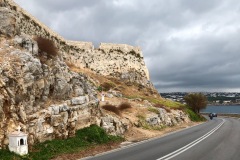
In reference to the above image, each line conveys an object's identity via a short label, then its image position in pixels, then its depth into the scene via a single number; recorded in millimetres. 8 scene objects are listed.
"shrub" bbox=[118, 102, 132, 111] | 38781
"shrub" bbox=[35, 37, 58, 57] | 23248
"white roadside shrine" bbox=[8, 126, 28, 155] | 15664
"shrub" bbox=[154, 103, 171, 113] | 50538
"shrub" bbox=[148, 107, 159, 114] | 43512
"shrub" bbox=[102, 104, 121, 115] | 32850
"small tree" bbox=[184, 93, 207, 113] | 75188
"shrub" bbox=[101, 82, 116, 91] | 57844
